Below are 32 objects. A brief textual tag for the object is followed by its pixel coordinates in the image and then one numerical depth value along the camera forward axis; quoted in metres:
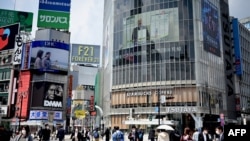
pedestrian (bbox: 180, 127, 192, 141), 12.37
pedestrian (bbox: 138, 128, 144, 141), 22.56
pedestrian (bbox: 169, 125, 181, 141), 14.78
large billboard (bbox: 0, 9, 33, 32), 77.06
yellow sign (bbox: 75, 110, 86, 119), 26.75
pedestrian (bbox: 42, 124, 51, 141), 19.50
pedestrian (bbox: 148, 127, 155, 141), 23.26
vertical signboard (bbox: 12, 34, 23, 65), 72.69
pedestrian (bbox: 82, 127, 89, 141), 25.76
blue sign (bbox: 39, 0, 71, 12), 72.31
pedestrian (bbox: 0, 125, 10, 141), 9.84
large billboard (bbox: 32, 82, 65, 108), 69.44
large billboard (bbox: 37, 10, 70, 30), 73.12
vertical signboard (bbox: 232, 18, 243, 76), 67.19
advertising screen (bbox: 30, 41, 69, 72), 71.62
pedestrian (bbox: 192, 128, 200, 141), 12.83
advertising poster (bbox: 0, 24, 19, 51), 73.44
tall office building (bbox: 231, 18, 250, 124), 67.19
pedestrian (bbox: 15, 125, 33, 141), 15.12
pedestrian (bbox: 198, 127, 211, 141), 12.63
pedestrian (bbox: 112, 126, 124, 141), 14.59
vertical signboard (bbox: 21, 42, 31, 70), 72.12
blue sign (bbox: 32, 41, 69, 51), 72.00
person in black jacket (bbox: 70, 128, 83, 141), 24.09
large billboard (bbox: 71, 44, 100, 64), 107.19
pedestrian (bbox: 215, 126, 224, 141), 11.84
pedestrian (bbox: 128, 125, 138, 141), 22.20
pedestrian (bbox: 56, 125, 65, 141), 21.39
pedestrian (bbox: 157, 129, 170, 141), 11.75
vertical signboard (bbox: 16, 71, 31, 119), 69.81
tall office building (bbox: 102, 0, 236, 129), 51.19
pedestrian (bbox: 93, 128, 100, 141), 23.54
